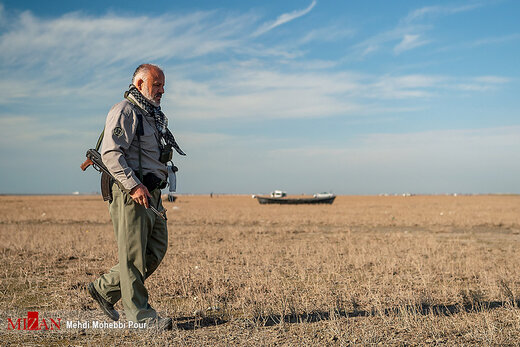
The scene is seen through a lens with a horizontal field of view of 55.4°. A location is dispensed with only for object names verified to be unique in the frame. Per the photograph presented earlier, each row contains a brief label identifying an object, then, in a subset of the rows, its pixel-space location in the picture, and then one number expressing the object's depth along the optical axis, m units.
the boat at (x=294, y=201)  49.59
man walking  4.20
